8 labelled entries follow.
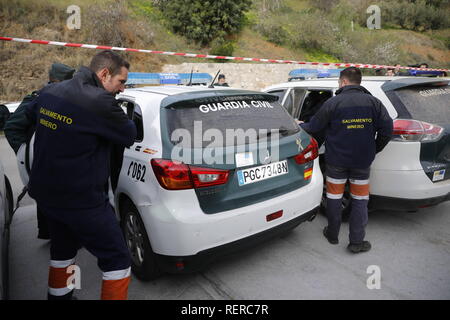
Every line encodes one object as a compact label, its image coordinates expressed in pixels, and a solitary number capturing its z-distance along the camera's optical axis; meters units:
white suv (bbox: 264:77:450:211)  3.25
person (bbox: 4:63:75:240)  3.02
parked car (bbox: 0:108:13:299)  2.27
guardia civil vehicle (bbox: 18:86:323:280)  2.35
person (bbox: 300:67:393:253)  3.07
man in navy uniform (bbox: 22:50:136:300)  1.85
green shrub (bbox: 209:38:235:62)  18.85
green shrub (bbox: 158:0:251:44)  20.09
